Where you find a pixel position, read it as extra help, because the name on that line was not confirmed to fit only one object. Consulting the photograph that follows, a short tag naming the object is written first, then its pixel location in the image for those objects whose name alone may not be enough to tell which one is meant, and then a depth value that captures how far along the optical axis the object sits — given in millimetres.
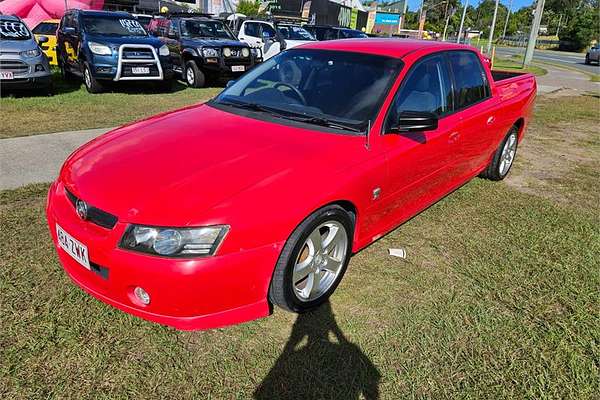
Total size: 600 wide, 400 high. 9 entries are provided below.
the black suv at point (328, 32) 15557
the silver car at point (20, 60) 8148
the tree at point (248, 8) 37053
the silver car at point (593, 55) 31109
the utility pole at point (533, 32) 20766
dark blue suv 9305
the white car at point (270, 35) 13531
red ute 2127
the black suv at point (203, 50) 11297
